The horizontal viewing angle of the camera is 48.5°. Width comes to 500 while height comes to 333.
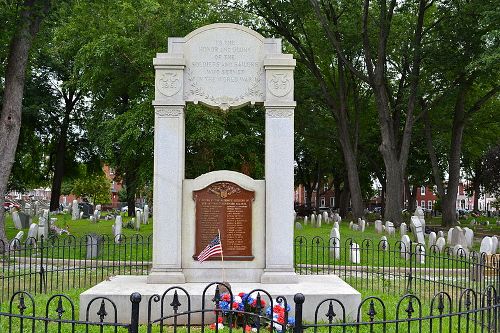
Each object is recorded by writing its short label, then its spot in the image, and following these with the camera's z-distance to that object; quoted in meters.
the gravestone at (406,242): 15.68
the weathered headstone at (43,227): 19.56
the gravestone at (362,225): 26.42
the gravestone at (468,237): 19.58
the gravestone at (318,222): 30.20
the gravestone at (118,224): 18.92
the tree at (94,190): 68.16
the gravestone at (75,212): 37.81
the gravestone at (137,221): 25.97
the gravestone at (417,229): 18.88
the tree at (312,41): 29.56
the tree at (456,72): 23.67
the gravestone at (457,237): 19.59
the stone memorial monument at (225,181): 9.76
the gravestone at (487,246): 15.92
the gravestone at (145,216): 31.25
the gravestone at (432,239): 18.47
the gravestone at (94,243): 14.44
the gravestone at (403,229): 22.92
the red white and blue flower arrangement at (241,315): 7.29
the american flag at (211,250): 9.38
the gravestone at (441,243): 18.06
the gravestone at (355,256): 14.73
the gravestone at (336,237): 16.18
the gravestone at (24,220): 26.51
